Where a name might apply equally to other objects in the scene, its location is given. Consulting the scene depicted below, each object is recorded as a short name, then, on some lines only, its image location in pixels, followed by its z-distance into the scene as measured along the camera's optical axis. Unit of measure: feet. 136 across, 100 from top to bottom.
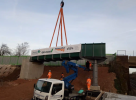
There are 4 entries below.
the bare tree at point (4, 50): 191.62
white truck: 25.59
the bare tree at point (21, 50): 208.30
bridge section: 56.29
